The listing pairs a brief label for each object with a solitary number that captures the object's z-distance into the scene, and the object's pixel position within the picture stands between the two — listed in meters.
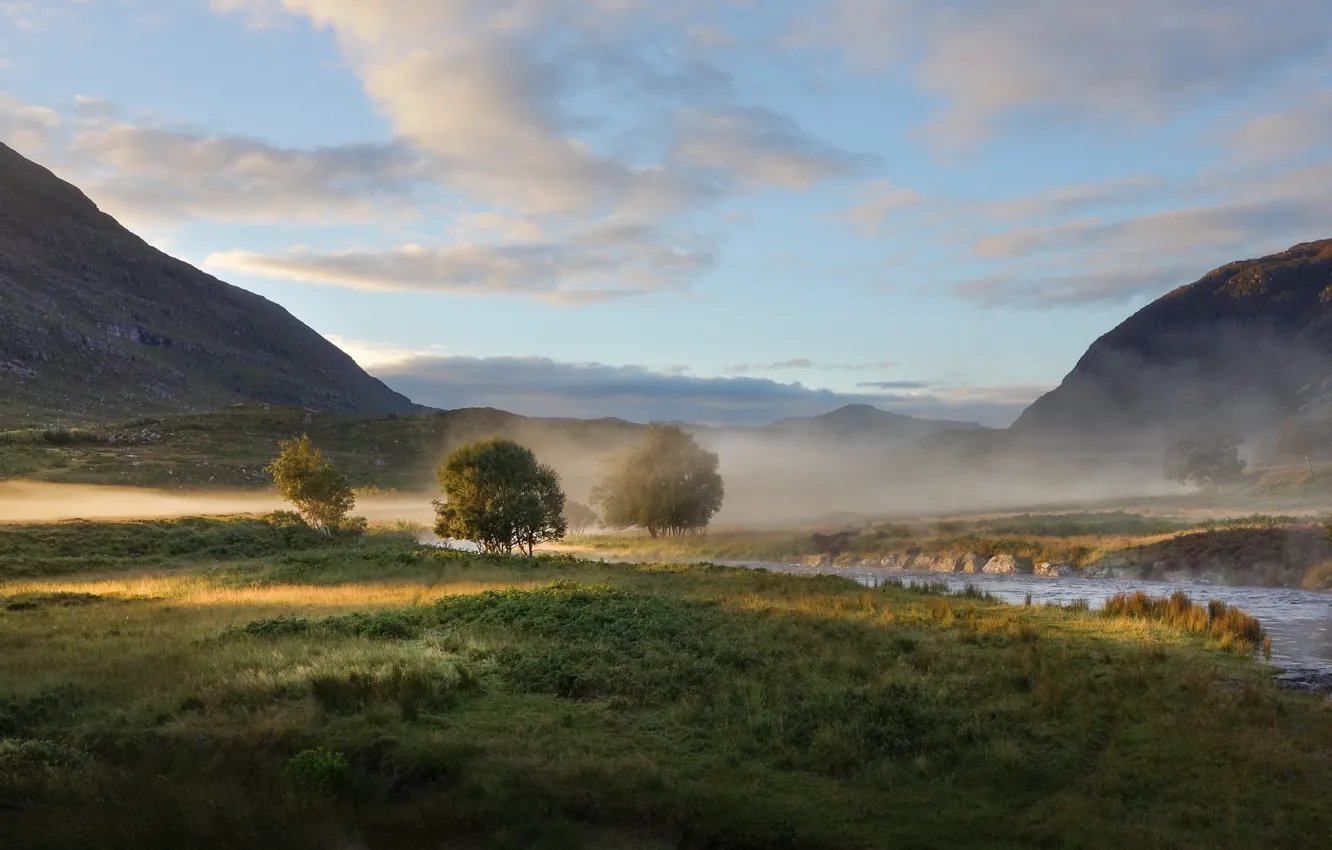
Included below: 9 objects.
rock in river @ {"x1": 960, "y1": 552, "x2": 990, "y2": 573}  58.09
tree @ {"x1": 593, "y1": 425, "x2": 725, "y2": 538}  86.00
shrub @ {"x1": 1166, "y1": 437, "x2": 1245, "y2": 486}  114.00
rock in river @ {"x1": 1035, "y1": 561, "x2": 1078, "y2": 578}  53.19
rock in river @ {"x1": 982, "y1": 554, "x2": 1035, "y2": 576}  56.22
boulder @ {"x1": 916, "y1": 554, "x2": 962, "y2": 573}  59.56
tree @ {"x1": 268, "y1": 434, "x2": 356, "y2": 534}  62.94
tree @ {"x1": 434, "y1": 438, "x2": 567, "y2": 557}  57.59
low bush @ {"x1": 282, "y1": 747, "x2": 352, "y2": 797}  12.12
